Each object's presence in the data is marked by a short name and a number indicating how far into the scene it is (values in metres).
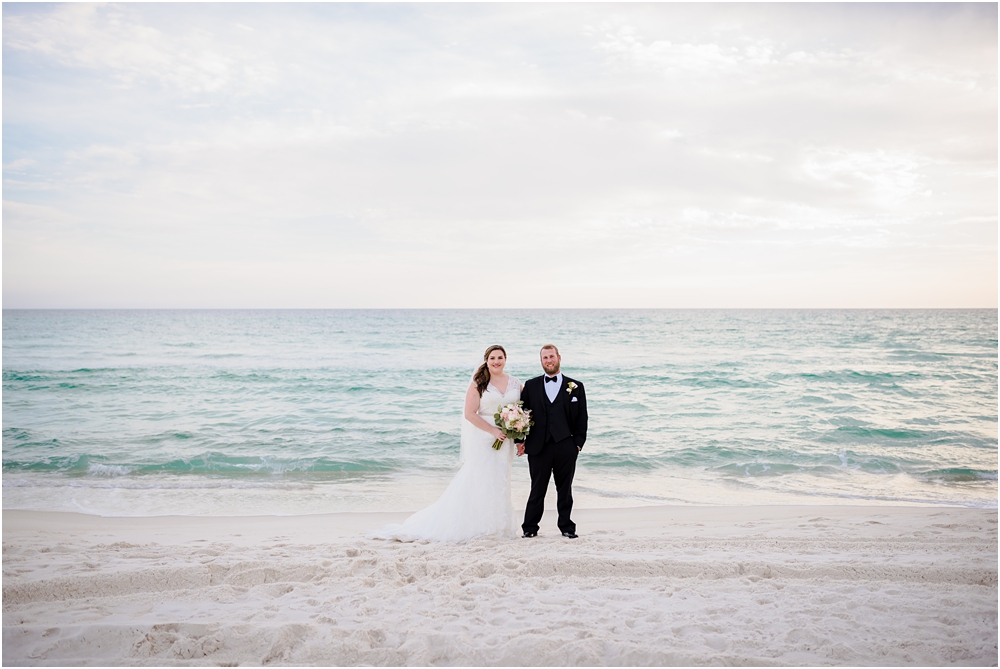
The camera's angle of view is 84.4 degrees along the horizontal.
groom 5.62
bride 5.66
